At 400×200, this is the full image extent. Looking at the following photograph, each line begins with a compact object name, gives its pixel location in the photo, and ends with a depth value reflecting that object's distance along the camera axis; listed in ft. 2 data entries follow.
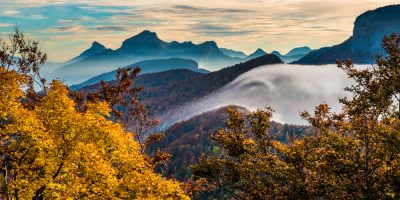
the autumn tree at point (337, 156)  90.25
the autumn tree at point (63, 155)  93.12
